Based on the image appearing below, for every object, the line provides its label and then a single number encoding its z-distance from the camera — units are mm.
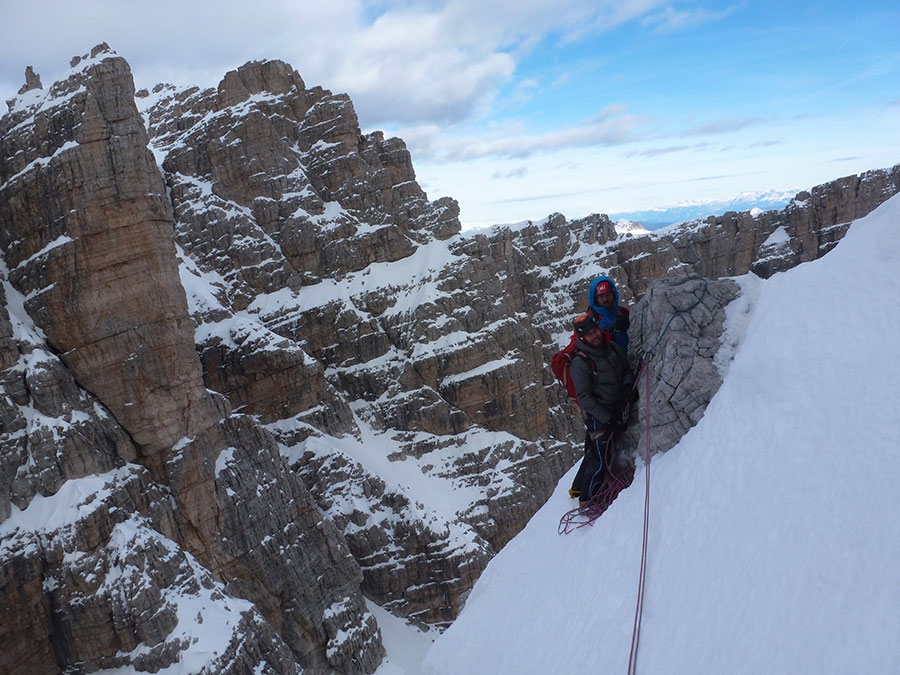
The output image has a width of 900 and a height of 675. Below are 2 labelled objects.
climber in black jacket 10484
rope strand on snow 6977
